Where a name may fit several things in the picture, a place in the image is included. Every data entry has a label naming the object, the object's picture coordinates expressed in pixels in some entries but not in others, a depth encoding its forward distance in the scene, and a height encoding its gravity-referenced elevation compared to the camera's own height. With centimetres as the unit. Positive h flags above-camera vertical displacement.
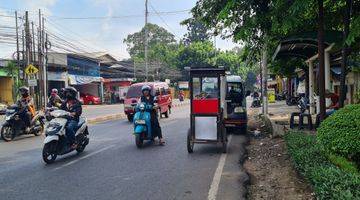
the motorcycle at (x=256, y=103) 3444 -63
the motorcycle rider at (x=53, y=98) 1458 -1
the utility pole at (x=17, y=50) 3295 +382
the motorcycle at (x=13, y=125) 1369 -89
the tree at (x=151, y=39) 8612 +1180
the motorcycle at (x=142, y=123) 1133 -70
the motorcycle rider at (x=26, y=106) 1386 -27
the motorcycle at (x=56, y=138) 906 -88
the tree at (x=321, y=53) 988 +99
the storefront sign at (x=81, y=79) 4947 +222
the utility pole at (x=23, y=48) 3256 +393
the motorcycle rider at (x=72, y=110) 970 -30
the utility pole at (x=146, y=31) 4344 +680
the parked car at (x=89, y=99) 5297 -23
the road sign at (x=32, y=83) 2908 +103
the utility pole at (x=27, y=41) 3144 +428
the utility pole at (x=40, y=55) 3356 +344
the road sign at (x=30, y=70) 2742 +180
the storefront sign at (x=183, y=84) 7107 +203
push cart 1056 -63
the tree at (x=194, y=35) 8989 +1313
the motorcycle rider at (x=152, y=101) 1169 -13
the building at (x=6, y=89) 3941 +85
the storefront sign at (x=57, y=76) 4509 +234
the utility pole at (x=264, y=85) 1981 +46
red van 2186 -6
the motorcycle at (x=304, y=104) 1896 -44
